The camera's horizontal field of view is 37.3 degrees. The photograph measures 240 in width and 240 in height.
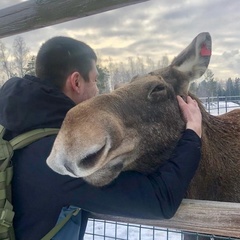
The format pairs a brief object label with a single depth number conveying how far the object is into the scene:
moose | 1.28
